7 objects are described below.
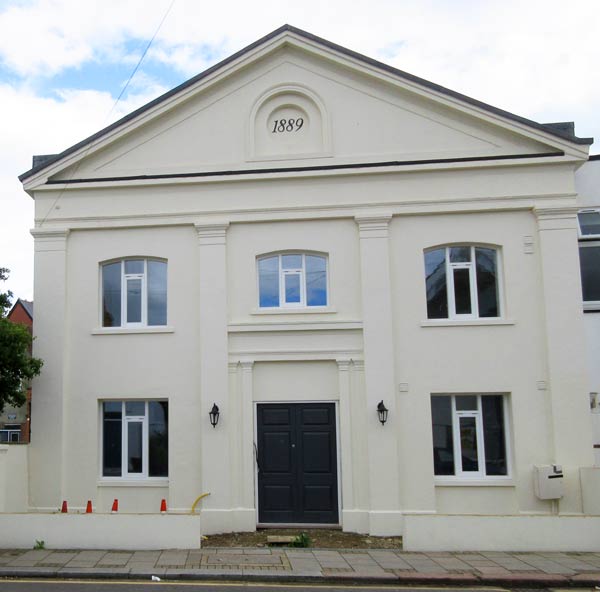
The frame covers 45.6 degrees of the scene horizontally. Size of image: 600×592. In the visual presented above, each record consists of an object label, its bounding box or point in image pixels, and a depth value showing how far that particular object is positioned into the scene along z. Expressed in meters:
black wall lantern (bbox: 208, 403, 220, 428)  14.32
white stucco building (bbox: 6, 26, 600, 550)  14.19
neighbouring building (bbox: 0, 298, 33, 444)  31.45
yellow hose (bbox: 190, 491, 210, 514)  14.13
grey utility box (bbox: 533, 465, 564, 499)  13.52
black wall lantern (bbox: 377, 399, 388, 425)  14.07
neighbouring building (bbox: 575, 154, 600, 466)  16.05
